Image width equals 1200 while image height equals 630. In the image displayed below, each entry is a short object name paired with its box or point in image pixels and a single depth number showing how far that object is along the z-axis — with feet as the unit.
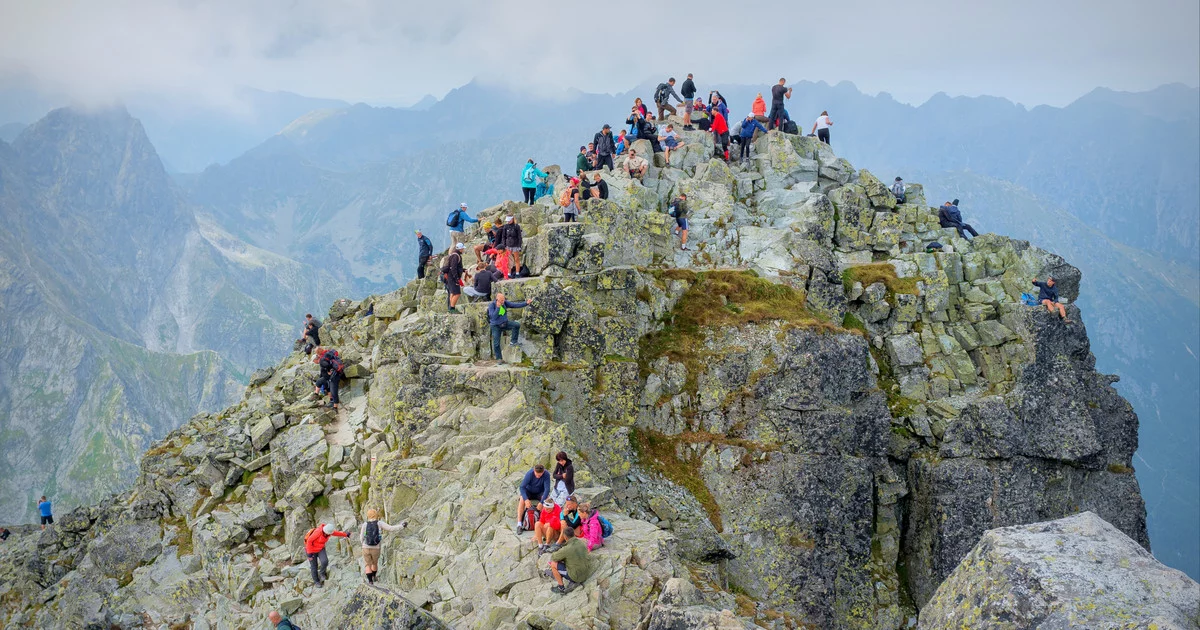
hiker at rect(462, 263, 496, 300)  109.70
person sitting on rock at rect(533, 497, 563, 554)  72.74
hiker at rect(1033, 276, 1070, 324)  132.98
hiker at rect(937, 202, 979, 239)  158.83
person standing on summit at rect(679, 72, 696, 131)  176.27
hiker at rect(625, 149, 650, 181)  148.77
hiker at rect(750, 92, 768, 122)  172.96
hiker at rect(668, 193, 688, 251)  136.77
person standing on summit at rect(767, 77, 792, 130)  168.96
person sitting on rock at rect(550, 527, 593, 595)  66.44
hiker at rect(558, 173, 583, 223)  125.59
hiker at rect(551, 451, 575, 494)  79.30
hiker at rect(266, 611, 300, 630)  76.05
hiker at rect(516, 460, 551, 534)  77.66
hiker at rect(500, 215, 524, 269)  116.88
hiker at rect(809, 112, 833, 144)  174.81
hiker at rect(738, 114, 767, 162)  164.55
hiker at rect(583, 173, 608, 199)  132.57
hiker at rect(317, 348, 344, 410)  116.88
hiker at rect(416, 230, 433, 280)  140.81
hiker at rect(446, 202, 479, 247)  133.69
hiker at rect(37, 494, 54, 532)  159.74
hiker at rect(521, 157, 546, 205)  142.17
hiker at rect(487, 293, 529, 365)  102.12
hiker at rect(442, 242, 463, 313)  112.47
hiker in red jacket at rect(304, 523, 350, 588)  86.79
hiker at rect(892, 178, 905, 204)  163.02
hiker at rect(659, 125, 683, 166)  159.94
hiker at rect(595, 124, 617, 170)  152.15
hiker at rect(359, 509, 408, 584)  81.76
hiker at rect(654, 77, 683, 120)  184.75
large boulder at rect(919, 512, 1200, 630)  36.04
